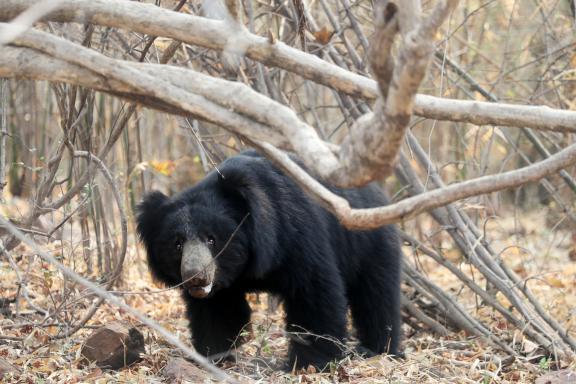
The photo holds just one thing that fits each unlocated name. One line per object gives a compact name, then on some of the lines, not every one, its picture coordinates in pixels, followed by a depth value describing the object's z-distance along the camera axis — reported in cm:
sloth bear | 823
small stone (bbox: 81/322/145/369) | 773
